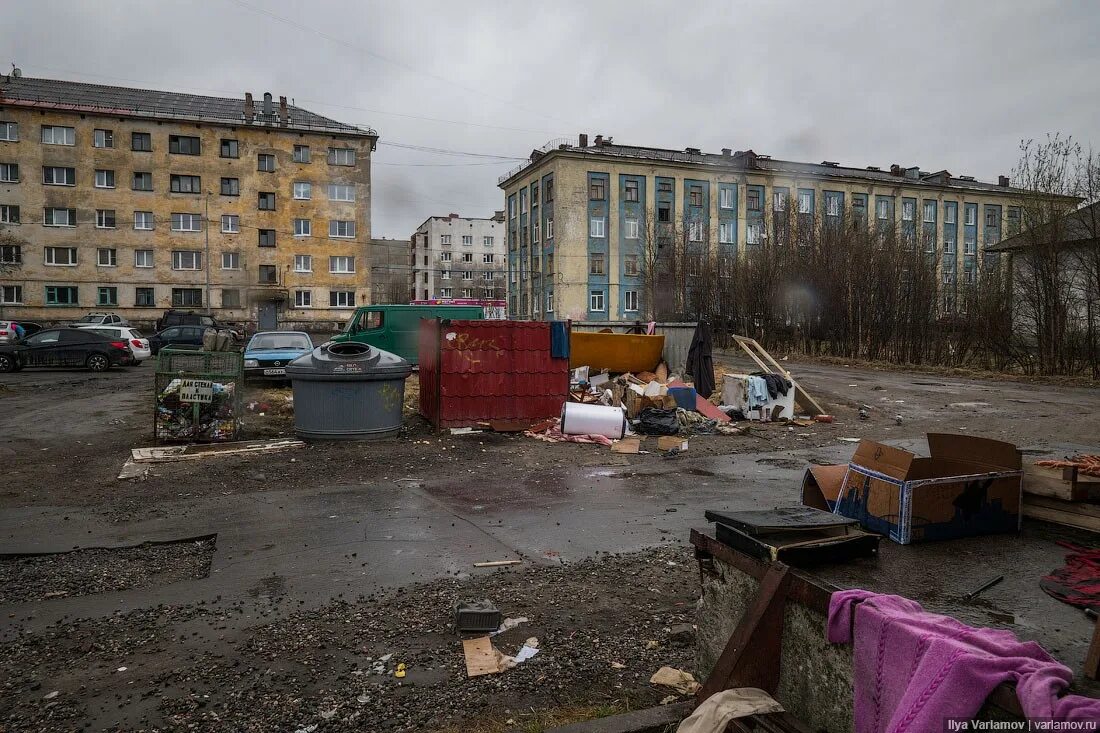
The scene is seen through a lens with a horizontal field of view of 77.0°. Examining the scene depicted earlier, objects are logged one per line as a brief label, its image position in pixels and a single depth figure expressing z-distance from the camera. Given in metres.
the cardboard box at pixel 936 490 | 3.80
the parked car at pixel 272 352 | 17.81
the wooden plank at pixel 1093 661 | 2.26
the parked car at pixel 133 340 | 26.47
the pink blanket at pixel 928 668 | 1.95
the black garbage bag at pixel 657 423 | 11.81
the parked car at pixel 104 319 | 38.59
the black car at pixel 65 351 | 23.53
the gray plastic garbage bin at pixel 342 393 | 10.78
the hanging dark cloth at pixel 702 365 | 15.60
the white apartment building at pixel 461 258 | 101.50
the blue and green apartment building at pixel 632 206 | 53.56
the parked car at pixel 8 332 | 26.86
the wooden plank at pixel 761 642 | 2.87
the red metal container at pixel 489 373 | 11.98
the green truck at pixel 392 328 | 20.25
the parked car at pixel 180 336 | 28.73
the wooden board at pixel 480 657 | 3.71
